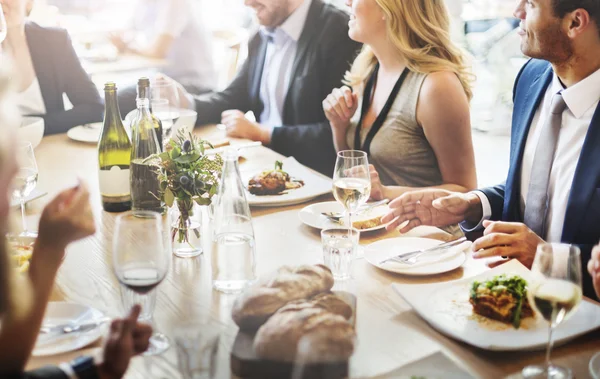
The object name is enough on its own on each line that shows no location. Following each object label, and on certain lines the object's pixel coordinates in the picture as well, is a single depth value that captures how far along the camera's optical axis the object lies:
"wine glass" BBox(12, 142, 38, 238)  1.46
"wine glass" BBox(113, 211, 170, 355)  0.96
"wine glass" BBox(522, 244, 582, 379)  0.89
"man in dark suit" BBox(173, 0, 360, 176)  2.78
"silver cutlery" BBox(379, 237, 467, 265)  1.28
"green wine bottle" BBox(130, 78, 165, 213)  1.52
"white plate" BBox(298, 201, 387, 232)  1.49
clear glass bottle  1.19
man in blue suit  1.49
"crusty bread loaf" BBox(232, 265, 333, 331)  0.96
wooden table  0.93
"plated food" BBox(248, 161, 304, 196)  1.70
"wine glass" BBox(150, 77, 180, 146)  1.94
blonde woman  2.15
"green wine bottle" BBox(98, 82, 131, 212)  1.60
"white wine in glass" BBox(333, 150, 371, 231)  1.38
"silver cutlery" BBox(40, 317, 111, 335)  1.01
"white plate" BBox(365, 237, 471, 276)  1.25
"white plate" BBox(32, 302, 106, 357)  0.96
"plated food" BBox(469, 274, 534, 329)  1.01
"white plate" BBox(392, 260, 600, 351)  0.96
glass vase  1.34
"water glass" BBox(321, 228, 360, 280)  1.22
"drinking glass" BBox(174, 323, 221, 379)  0.81
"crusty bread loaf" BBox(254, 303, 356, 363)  0.84
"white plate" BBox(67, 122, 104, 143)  2.31
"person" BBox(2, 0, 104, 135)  3.15
